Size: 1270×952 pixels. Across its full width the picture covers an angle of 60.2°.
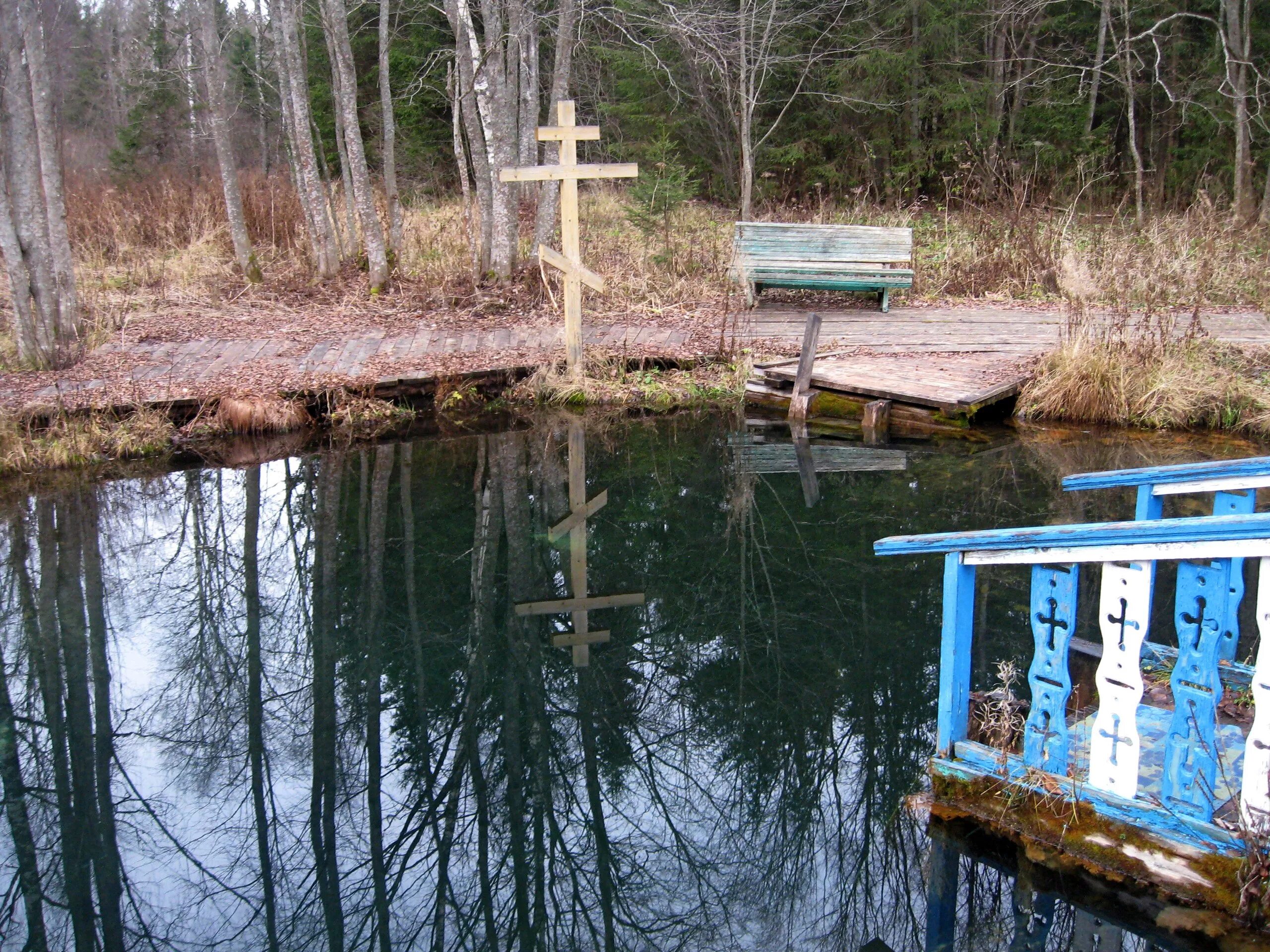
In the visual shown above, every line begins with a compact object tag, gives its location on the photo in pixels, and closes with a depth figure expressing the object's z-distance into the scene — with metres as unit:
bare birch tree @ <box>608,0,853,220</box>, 16.00
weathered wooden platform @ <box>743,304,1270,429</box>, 9.34
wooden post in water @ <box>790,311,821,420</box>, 9.66
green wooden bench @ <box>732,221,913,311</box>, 12.87
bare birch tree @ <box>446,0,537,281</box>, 12.18
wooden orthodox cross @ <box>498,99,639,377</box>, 9.59
